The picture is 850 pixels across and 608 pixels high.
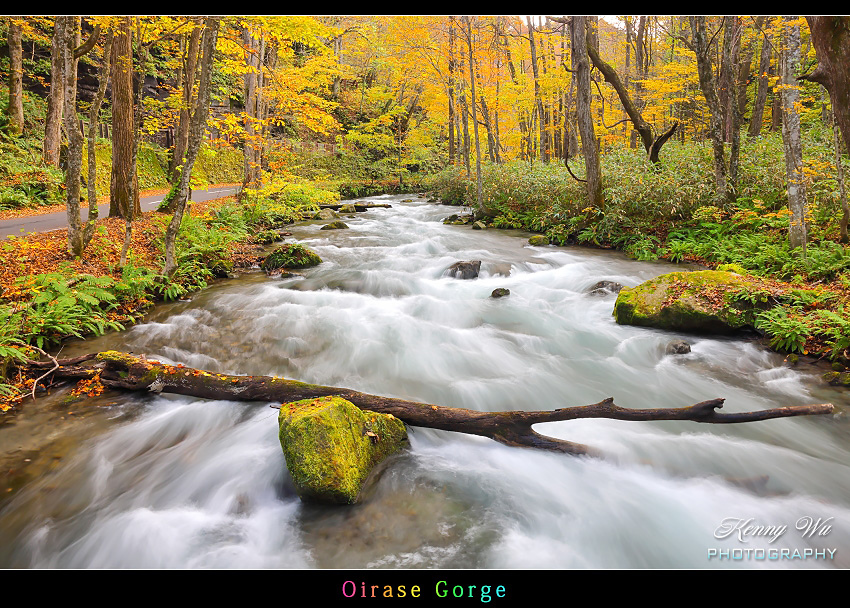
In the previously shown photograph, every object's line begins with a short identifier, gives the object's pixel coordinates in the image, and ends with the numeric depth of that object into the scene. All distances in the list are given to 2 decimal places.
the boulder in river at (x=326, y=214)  19.34
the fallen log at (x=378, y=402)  3.41
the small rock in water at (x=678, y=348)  6.24
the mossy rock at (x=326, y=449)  3.31
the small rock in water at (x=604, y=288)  8.65
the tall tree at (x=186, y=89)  12.26
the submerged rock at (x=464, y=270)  10.18
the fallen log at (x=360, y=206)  21.28
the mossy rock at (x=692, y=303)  6.38
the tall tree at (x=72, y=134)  7.01
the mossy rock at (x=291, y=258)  10.71
